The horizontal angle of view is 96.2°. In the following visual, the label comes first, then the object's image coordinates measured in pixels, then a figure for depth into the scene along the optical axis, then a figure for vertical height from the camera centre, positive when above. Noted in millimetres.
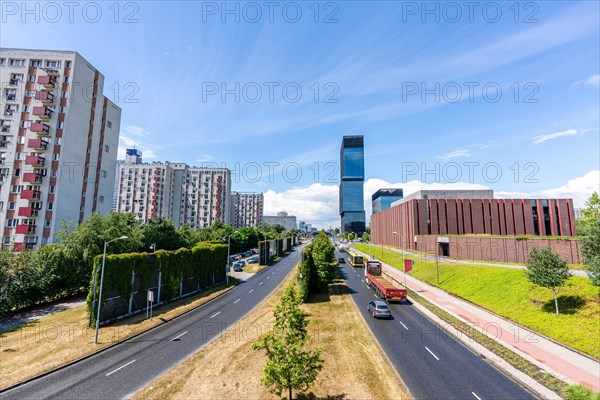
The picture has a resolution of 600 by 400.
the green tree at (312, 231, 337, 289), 35469 -4281
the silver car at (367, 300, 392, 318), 25219 -7530
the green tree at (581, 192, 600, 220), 47375 +4706
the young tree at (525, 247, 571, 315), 22391 -3218
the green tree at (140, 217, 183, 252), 51906 -1327
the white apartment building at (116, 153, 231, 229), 107438 +15626
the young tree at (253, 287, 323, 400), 11633 -5558
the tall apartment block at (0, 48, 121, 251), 46594 +15249
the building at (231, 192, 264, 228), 176650 +13834
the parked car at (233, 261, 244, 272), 56684 -7986
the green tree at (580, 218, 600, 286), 19938 -1502
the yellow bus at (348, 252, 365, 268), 63594 -7468
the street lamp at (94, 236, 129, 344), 19700 -6909
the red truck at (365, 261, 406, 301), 30516 -6734
